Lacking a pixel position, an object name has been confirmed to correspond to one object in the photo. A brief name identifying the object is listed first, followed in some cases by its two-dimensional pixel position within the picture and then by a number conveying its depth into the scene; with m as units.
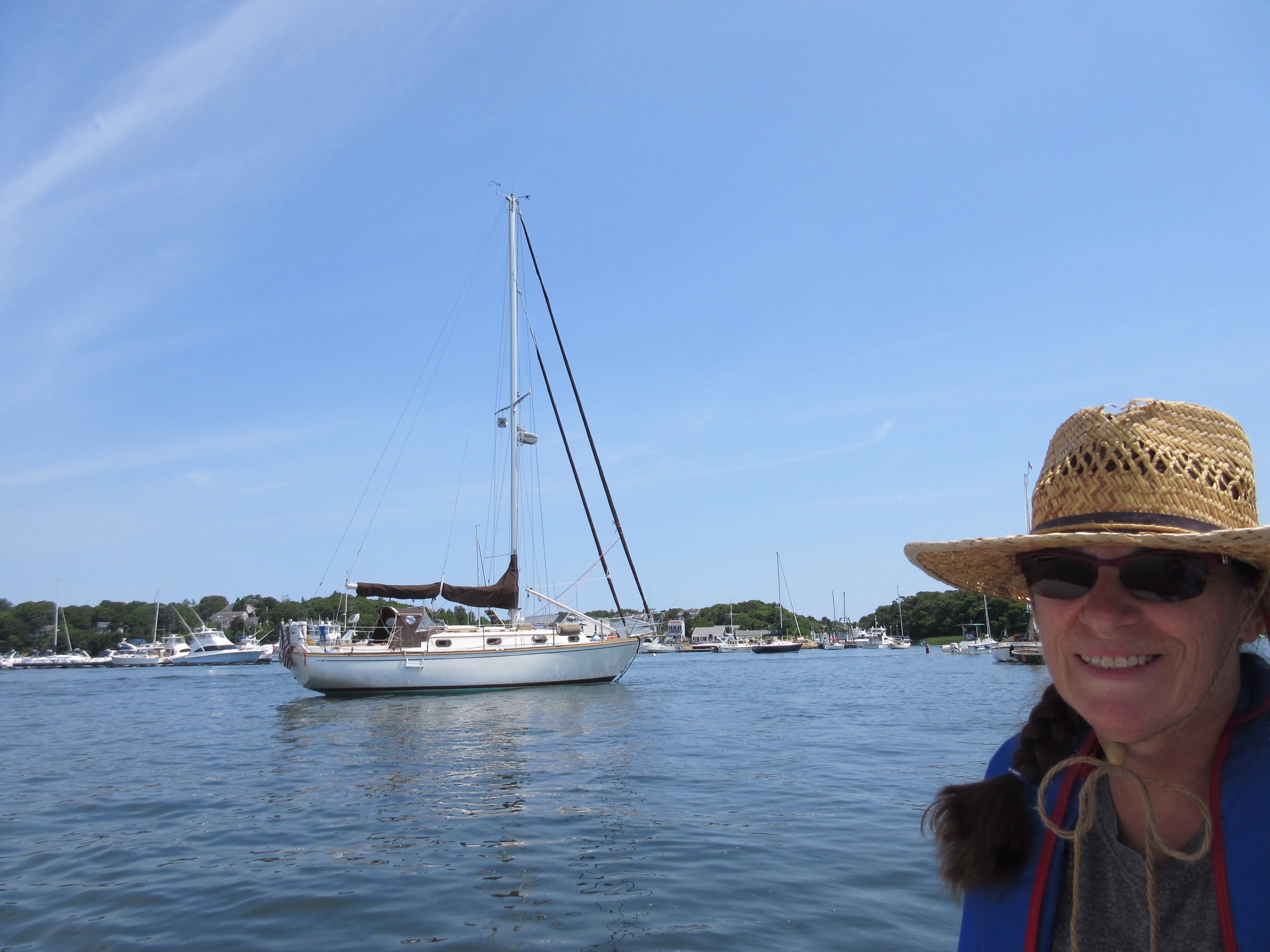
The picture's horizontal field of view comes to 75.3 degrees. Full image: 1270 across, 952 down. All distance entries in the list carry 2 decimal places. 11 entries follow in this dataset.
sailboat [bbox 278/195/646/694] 25.92
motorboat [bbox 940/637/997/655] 77.25
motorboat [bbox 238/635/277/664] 83.06
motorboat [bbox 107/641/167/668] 88.50
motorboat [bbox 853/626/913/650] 109.94
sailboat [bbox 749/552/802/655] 93.69
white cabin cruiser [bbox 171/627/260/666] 80.50
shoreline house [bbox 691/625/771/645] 128.25
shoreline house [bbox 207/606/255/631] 133.00
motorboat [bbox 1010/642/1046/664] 44.09
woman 1.40
